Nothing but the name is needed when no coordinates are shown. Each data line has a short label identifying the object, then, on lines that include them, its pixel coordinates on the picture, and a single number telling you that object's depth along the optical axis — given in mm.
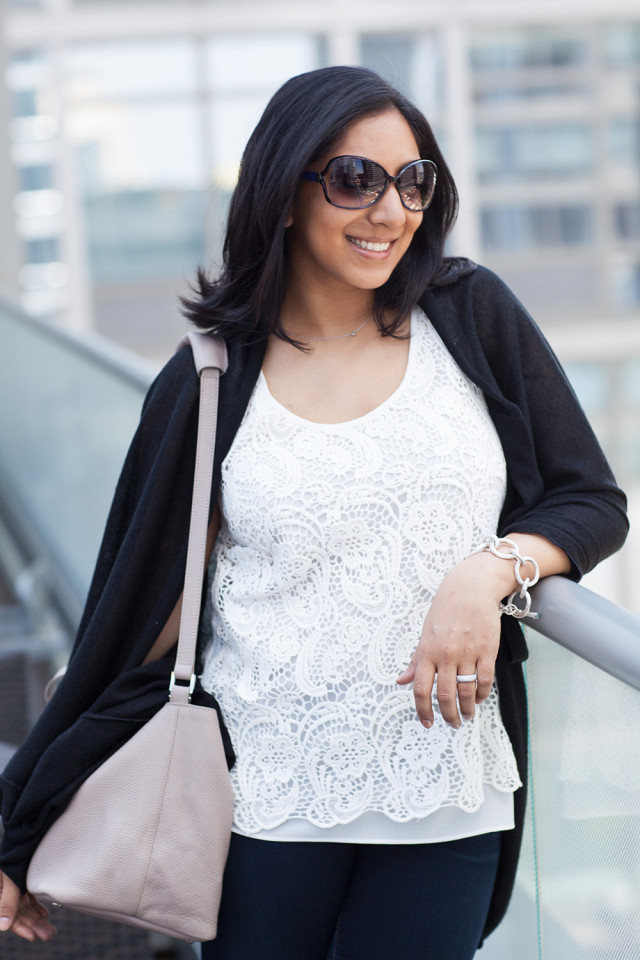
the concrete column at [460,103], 19359
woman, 1491
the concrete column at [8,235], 9930
